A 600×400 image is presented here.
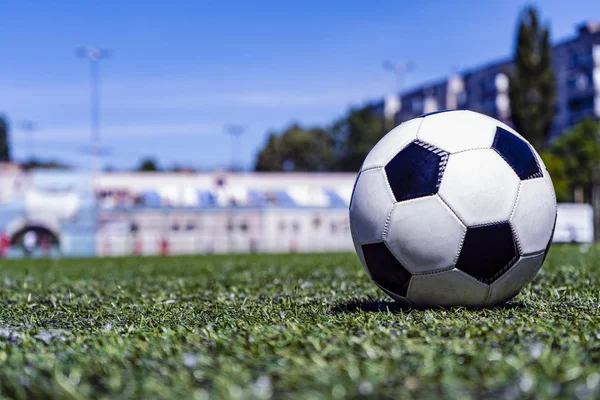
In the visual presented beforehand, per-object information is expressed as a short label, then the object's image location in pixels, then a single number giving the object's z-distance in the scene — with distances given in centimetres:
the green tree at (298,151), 10194
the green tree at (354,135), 9619
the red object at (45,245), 3442
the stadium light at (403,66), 6006
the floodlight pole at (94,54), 4878
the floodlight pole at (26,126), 7970
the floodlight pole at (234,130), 6806
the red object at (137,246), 3567
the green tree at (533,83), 5206
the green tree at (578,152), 5509
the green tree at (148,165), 12905
